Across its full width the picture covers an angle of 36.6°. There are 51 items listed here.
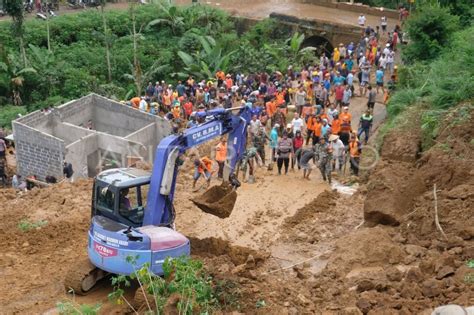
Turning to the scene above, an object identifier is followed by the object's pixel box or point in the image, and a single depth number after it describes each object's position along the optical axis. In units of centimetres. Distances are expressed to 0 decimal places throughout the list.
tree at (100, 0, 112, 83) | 3250
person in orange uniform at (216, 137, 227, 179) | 1781
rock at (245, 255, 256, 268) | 1283
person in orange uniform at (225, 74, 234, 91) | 2564
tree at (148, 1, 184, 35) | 3591
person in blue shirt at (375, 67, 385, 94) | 2472
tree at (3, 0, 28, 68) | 2972
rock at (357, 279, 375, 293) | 1105
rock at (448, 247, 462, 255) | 1143
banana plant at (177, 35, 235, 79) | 3069
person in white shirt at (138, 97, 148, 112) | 2348
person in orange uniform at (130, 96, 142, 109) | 2405
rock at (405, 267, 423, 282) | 1087
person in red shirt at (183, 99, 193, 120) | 2358
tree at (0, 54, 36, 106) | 3034
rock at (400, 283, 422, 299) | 1036
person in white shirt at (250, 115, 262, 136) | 1972
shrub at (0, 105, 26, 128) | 2588
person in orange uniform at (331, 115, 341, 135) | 1958
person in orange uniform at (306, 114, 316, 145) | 2030
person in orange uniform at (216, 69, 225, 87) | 2730
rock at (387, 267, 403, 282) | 1126
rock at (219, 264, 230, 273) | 1170
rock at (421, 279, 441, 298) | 1022
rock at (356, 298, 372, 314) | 1033
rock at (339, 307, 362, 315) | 1014
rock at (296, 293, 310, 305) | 1109
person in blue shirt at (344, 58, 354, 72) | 2686
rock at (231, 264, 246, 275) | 1186
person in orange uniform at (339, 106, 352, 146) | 1931
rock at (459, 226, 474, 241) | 1190
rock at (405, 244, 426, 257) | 1210
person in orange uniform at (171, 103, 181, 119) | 2339
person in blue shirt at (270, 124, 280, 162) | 1948
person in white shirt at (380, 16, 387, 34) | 3222
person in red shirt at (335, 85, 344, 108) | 2319
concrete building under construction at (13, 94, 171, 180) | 2047
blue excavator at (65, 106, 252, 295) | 1184
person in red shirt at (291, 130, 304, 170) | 1912
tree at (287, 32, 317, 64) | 3155
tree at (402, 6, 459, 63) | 2500
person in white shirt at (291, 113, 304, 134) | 1984
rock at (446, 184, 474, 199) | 1300
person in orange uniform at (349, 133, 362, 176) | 1845
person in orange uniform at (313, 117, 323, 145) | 1989
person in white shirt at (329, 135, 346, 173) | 1834
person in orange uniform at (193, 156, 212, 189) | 1783
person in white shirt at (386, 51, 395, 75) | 2717
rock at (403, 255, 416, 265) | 1198
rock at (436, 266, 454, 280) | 1067
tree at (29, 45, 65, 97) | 3108
